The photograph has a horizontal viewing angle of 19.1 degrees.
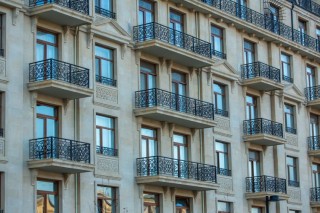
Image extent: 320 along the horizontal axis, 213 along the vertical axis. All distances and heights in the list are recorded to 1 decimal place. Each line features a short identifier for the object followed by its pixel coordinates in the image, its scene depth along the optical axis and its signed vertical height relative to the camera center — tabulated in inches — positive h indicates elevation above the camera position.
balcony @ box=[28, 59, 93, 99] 1357.0 +255.1
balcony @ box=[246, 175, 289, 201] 1782.7 +121.1
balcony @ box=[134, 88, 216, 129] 1553.9 +243.4
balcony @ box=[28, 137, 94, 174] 1332.4 +142.1
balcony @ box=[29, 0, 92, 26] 1379.2 +355.2
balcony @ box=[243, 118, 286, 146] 1802.4 +227.5
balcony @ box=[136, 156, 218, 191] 1531.7 +132.6
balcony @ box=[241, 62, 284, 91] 1830.7 +338.9
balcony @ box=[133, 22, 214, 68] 1581.0 +354.0
